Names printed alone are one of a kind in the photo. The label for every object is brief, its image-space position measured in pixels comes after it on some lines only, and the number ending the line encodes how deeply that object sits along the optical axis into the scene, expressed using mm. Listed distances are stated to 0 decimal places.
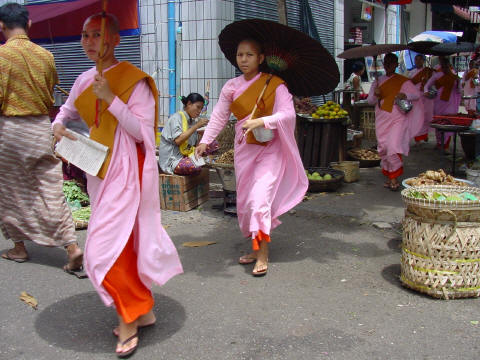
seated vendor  6199
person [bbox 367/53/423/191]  7145
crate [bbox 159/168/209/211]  6297
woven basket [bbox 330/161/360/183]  7617
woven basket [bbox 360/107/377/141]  11812
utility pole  6317
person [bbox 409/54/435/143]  9592
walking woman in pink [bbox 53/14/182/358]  2998
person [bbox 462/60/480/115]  11376
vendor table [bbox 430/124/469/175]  7086
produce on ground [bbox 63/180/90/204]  6469
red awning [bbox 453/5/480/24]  9125
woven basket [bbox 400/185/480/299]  3607
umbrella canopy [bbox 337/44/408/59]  6082
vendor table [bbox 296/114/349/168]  7863
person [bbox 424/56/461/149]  10258
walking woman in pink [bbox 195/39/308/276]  4277
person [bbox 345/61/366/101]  12938
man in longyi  4332
